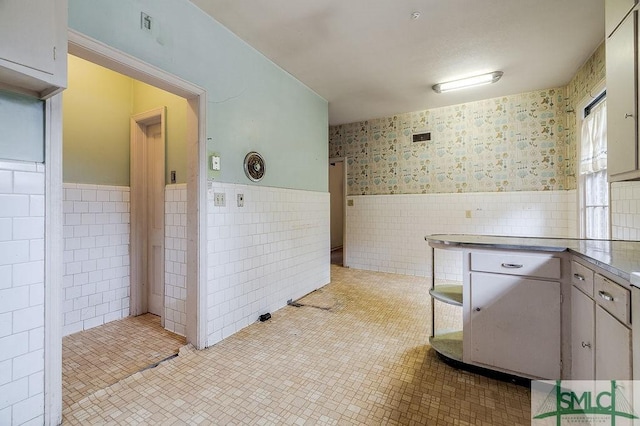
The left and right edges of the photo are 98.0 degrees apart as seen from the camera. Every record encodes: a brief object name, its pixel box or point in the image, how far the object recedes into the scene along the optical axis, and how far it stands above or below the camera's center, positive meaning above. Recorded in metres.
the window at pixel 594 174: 2.90 +0.43
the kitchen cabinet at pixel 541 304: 1.32 -0.54
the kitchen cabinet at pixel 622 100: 1.54 +0.66
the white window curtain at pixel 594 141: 2.87 +0.78
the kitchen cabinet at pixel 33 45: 1.10 +0.70
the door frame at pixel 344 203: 5.35 +0.17
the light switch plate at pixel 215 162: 2.35 +0.43
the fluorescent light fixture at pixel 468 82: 3.35 +1.63
